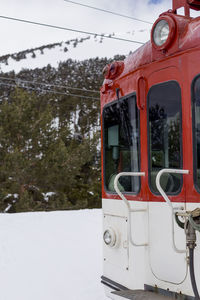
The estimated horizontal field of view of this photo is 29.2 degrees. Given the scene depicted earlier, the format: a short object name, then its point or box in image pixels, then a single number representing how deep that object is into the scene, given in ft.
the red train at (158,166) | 9.14
